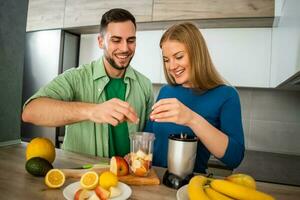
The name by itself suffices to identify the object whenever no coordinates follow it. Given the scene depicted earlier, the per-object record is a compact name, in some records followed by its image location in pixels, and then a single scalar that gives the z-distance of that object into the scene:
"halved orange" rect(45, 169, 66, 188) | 0.74
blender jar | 0.85
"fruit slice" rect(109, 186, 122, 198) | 0.69
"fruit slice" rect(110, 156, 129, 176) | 0.84
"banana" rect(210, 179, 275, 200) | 0.61
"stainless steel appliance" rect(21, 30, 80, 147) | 2.61
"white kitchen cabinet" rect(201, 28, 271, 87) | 2.05
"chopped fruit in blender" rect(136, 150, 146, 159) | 0.85
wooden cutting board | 0.82
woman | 1.04
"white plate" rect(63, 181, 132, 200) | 0.66
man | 1.27
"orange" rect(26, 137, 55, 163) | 0.88
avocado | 0.80
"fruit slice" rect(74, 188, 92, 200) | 0.64
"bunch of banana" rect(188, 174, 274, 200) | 0.61
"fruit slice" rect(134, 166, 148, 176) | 0.84
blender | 0.80
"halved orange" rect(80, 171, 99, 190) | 0.69
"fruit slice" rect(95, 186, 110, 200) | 0.66
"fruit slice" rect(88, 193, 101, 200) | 0.63
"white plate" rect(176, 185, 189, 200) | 0.68
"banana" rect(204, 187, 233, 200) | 0.62
